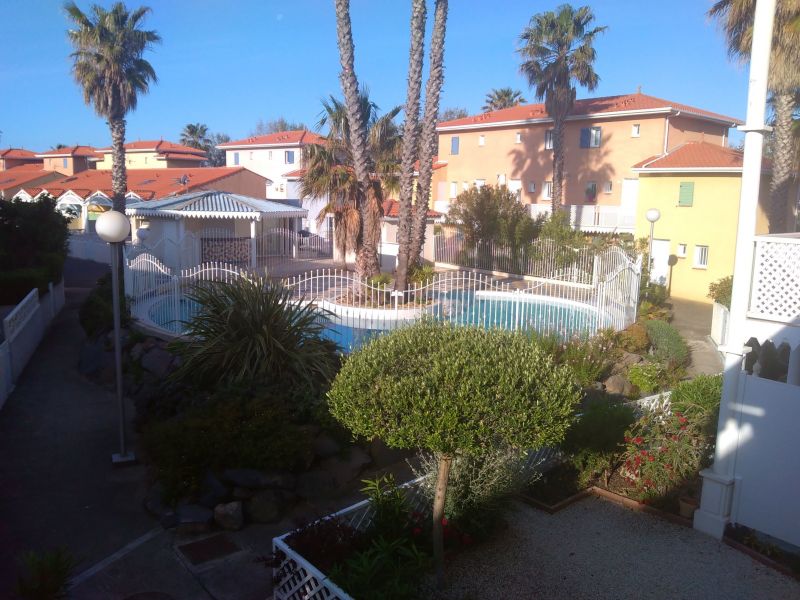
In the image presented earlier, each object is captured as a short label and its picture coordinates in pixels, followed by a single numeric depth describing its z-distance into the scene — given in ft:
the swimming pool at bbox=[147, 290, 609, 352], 42.50
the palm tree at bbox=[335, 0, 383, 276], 59.93
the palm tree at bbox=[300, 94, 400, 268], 76.02
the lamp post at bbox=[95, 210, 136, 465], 29.30
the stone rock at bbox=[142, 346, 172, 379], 35.22
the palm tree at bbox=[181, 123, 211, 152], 233.35
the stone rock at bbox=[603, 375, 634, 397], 38.24
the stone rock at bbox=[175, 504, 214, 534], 22.86
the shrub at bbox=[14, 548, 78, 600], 16.92
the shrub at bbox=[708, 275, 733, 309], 65.36
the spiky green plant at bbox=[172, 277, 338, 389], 29.71
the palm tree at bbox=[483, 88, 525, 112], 185.98
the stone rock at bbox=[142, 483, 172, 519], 24.06
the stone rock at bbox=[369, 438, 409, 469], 27.32
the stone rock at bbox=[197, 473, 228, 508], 23.73
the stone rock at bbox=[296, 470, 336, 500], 24.91
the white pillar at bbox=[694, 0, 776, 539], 21.39
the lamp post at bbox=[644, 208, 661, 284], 66.95
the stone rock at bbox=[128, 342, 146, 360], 38.17
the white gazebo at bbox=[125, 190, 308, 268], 76.59
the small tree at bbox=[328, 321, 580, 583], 15.84
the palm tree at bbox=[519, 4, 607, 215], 101.45
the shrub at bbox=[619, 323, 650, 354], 48.19
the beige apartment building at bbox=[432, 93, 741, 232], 102.63
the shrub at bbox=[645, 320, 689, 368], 44.93
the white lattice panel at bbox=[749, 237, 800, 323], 21.57
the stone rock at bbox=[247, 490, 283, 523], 23.62
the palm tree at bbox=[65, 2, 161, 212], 96.22
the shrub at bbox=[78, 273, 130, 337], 44.68
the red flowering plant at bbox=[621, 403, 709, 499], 25.12
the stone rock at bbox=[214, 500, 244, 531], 23.08
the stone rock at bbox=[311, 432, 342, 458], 25.90
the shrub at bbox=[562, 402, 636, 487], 26.03
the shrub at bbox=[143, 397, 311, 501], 24.47
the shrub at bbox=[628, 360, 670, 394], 38.83
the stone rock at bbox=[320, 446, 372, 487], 25.64
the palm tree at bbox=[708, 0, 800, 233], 64.28
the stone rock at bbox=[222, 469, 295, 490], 24.11
